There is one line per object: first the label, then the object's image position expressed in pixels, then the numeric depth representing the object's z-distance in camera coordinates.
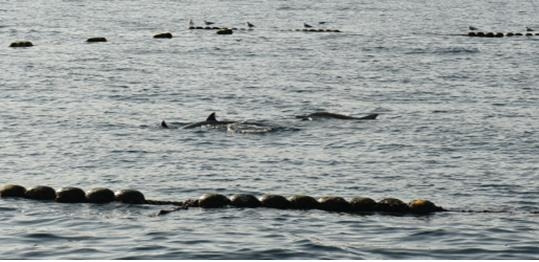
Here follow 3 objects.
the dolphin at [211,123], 37.21
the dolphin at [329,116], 39.41
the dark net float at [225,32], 80.69
